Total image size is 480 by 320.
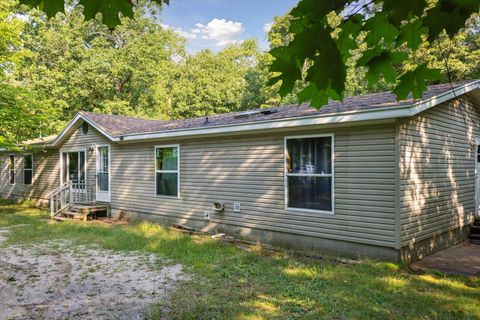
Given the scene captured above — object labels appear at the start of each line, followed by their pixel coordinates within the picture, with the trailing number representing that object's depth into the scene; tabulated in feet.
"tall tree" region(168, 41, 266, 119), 84.07
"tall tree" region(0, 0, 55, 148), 32.63
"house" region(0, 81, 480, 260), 19.85
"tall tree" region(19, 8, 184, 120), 72.02
